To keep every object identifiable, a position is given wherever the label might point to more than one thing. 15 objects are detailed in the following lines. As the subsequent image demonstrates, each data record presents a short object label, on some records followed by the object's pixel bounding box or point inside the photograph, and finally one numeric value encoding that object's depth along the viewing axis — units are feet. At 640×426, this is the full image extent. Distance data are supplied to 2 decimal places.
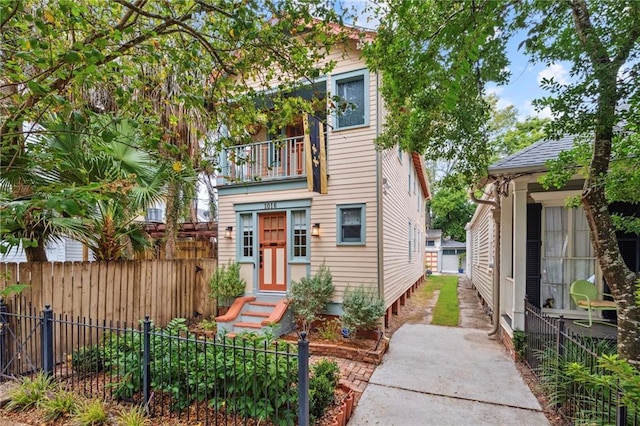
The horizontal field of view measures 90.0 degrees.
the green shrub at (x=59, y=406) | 12.14
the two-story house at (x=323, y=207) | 24.67
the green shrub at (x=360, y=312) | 21.35
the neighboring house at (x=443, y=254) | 95.55
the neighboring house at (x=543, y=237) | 18.80
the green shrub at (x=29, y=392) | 12.86
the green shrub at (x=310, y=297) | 23.97
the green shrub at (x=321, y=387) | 12.05
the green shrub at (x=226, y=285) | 27.61
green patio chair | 17.85
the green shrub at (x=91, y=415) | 11.38
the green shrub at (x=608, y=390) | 7.93
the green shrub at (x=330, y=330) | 22.54
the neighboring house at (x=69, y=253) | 41.24
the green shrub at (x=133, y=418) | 10.98
